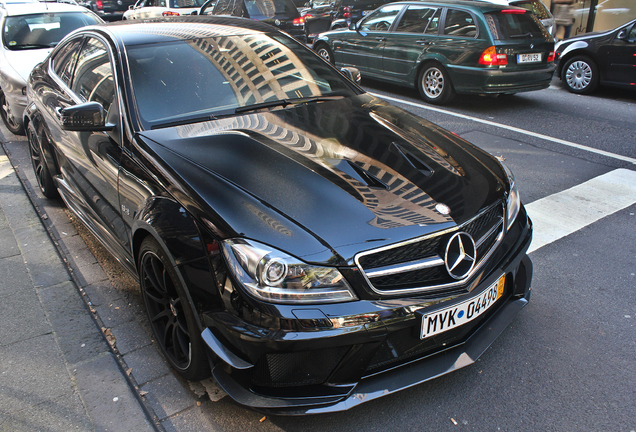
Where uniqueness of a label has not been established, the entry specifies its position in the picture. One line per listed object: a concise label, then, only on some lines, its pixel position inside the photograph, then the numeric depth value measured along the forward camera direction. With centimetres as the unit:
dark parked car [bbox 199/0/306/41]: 1341
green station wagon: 799
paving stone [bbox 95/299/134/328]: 333
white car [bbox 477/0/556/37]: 1125
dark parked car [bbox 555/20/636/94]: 849
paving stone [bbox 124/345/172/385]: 286
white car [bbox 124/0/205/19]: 1520
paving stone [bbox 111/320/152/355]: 309
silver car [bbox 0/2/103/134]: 675
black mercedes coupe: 218
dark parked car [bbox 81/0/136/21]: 2114
